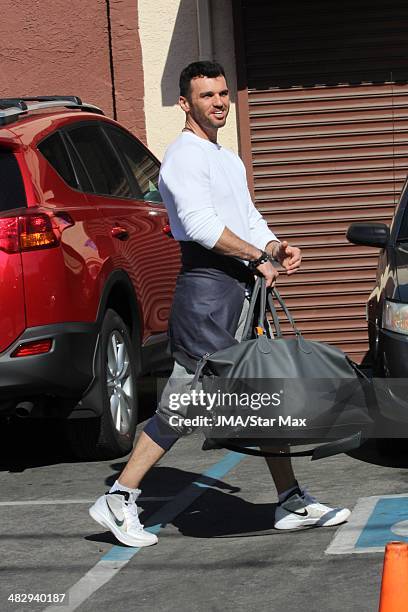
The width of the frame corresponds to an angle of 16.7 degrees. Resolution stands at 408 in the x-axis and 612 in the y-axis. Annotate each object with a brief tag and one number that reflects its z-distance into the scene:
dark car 6.95
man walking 5.69
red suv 6.95
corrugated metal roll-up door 11.54
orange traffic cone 3.79
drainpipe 11.76
